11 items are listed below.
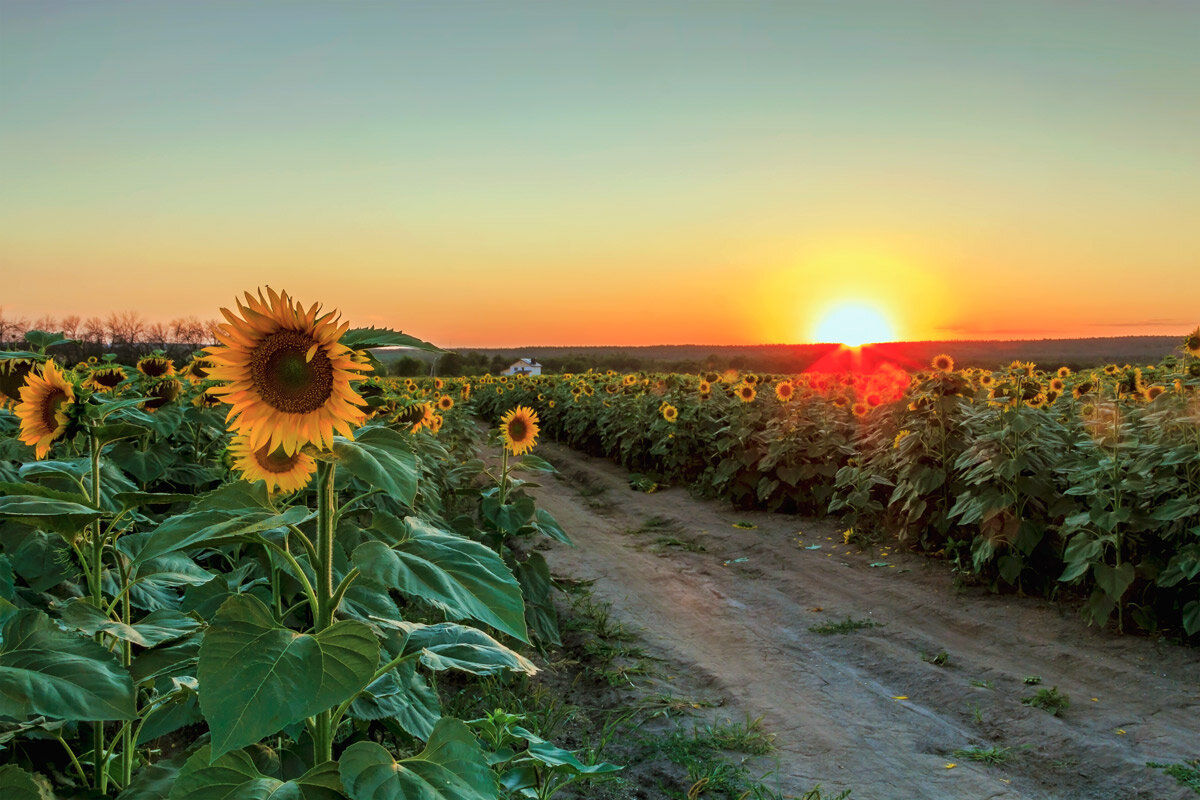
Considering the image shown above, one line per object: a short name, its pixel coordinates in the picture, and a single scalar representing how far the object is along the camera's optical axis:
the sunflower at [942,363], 8.67
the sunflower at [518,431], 5.90
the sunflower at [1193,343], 7.19
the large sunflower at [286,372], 1.62
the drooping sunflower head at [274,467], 1.87
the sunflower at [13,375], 2.93
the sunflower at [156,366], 5.34
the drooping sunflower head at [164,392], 4.50
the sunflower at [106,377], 4.32
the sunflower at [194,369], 5.47
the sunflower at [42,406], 2.28
